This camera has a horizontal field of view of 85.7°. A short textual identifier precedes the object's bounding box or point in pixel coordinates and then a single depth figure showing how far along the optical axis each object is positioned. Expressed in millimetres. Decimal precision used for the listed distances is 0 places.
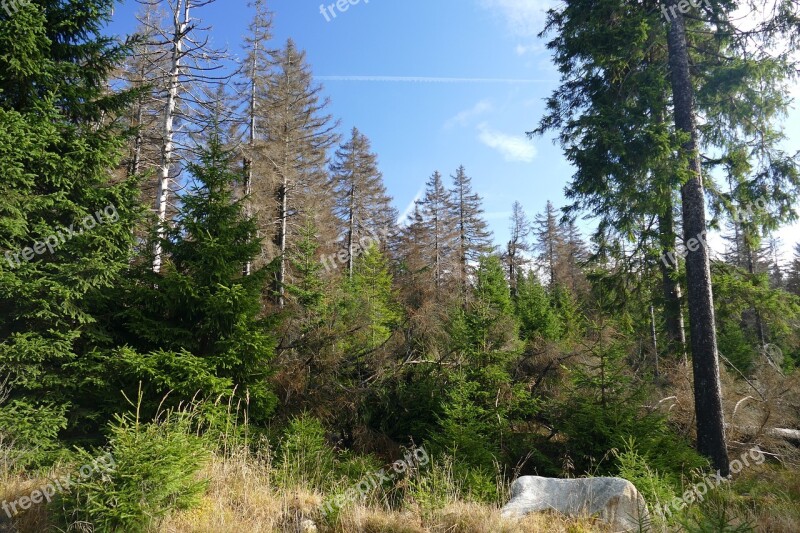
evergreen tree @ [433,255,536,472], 7570
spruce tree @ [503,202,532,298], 32156
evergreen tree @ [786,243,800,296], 32500
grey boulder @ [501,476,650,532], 4289
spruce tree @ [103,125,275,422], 6930
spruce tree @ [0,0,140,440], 6035
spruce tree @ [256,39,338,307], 16641
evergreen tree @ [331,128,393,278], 25672
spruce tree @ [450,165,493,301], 29547
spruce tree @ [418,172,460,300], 27578
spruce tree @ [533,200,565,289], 36138
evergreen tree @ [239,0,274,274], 16469
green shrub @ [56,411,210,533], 3611
